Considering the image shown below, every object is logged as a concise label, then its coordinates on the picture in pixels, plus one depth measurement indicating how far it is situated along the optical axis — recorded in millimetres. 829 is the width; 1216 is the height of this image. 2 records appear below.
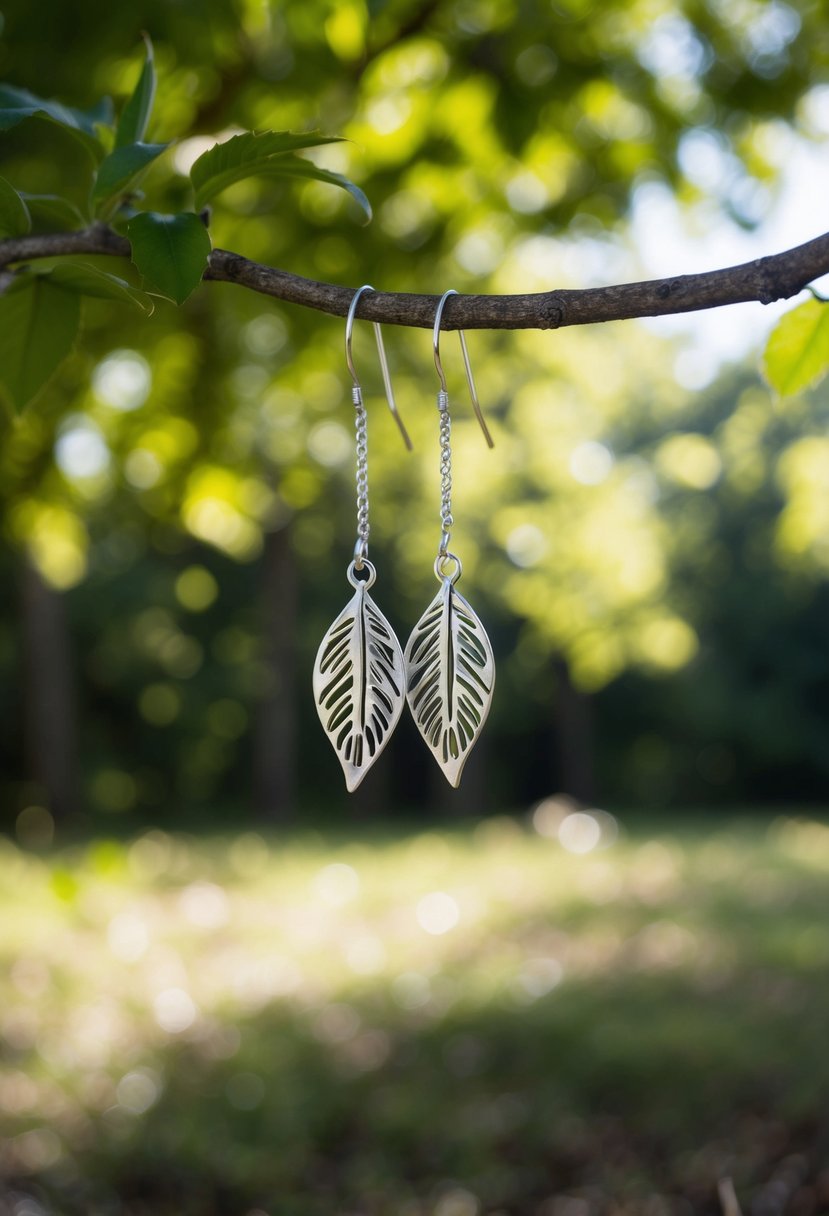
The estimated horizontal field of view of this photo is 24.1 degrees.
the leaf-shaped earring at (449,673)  274
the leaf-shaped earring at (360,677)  275
